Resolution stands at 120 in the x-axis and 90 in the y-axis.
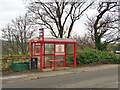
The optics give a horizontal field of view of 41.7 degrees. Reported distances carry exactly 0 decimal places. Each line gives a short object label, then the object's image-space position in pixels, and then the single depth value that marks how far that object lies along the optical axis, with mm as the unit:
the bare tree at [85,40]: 27734
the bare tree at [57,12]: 21008
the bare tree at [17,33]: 28268
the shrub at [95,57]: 14116
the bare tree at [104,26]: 21616
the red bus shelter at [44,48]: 10845
